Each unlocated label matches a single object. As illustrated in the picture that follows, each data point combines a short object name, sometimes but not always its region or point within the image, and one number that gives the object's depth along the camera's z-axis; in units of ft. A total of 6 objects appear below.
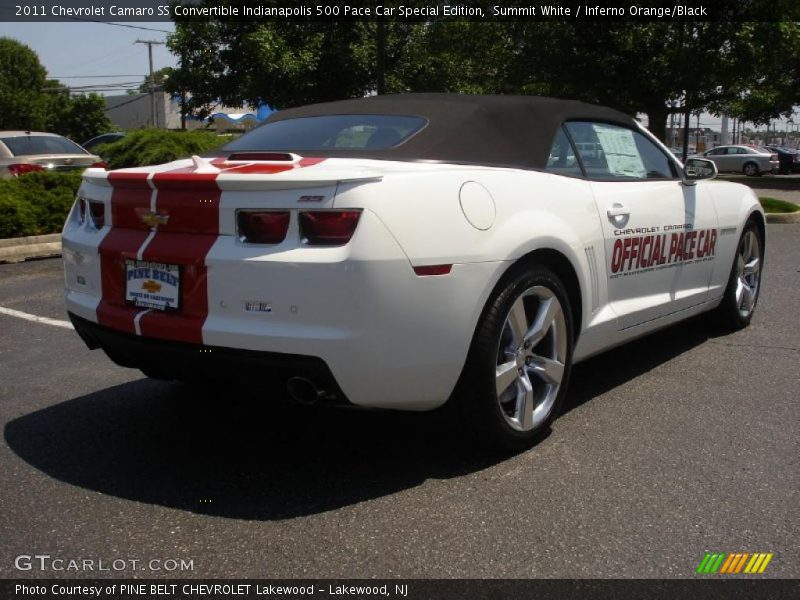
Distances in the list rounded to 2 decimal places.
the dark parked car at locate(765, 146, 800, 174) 122.52
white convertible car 9.48
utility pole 242.78
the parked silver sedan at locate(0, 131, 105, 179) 40.91
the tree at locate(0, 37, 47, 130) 169.89
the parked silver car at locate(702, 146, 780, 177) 117.70
